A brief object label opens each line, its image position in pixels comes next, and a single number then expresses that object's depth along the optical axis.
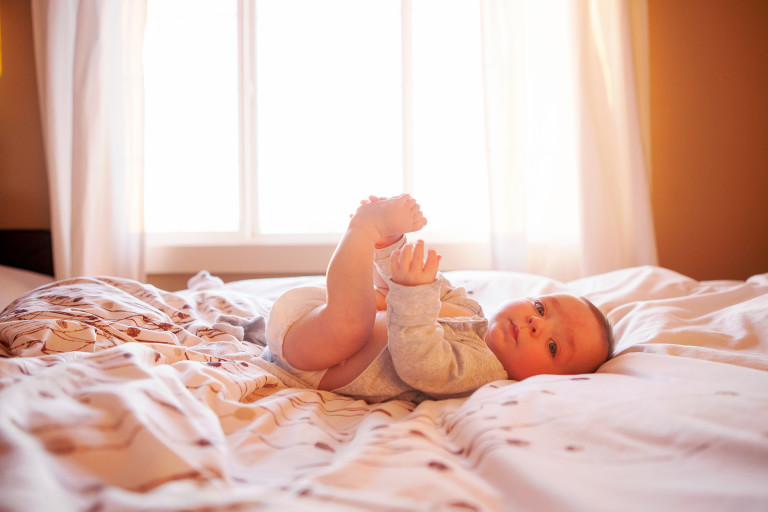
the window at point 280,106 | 2.90
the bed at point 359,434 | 0.54
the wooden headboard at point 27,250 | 2.65
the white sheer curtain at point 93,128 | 2.56
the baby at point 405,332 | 0.98
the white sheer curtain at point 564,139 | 2.44
